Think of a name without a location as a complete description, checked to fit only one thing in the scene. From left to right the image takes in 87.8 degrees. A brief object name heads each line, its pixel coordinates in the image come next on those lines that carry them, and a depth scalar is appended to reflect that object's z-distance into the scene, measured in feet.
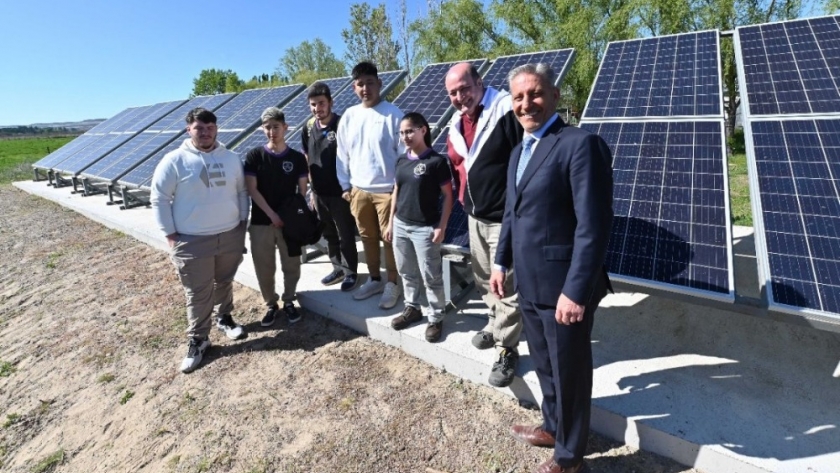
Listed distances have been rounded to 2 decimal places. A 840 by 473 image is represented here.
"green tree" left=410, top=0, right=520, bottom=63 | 74.79
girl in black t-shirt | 11.62
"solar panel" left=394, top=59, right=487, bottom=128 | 19.44
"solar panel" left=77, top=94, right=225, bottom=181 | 32.60
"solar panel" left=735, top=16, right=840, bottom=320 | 8.83
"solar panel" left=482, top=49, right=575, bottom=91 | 18.36
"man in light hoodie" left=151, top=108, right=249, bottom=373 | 12.10
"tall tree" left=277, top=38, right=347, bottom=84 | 165.36
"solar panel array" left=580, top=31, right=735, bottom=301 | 9.90
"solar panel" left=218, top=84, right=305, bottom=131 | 29.37
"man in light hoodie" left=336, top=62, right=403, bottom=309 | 13.17
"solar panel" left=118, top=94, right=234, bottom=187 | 28.50
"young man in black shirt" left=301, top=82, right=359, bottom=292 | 14.47
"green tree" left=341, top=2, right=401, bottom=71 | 119.44
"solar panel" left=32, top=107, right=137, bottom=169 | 44.47
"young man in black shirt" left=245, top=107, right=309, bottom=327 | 13.61
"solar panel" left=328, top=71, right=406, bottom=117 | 24.26
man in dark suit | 6.48
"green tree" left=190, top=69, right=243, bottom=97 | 181.98
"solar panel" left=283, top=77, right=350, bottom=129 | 25.98
